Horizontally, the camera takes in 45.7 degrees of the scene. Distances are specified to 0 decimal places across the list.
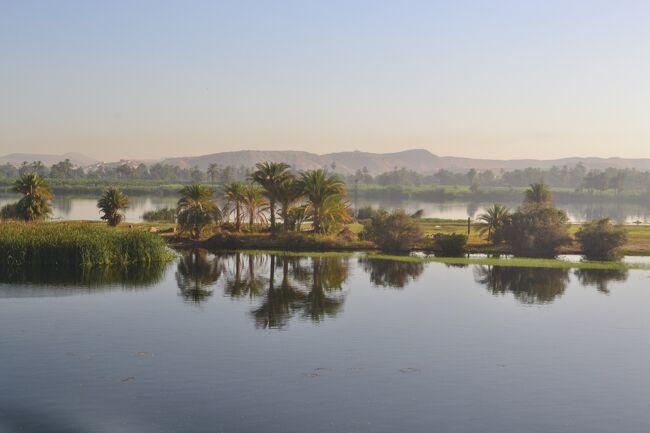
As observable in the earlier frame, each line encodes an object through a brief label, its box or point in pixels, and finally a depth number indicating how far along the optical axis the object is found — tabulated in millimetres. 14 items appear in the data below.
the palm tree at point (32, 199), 72062
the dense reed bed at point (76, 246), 50125
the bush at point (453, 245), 65838
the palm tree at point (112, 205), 73688
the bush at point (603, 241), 63406
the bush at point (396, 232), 67625
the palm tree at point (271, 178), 72375
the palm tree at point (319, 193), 70938
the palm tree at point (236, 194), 73750
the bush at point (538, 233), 65625
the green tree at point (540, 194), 90862
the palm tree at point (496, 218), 68938
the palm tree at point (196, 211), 69062
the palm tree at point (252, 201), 74688
